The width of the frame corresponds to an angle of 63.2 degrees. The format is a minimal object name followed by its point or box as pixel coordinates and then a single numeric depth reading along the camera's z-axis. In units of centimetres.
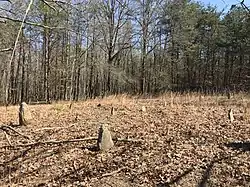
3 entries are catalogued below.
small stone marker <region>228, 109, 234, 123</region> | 563
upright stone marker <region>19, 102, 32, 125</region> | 676
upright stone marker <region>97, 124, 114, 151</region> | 486
